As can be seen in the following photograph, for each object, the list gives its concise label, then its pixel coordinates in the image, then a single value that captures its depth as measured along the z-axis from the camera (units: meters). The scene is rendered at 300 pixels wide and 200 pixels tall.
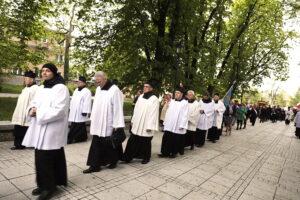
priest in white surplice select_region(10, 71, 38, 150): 5.75
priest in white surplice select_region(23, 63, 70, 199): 3.27
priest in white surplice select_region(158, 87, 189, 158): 6.38
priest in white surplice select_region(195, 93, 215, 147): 8.70
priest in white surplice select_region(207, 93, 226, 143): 10.05
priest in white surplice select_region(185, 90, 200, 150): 7.68
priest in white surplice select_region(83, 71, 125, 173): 4.58
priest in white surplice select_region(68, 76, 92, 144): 7.04
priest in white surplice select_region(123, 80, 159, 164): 5.42
